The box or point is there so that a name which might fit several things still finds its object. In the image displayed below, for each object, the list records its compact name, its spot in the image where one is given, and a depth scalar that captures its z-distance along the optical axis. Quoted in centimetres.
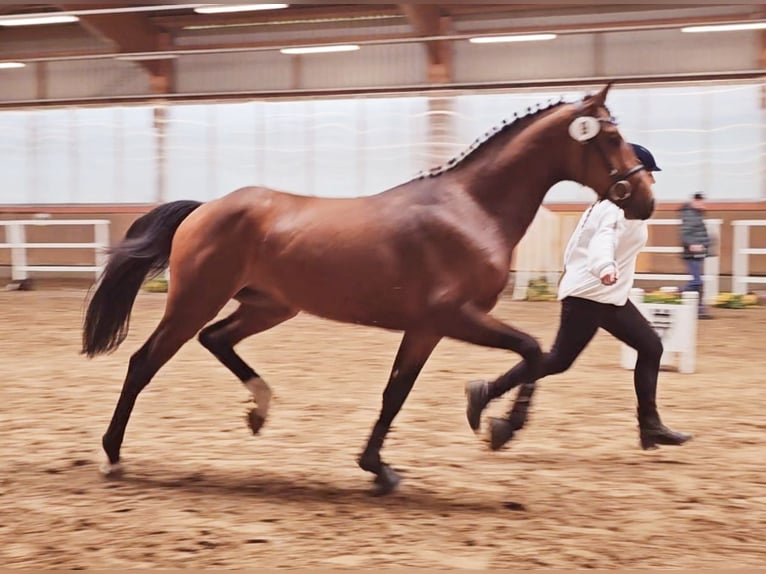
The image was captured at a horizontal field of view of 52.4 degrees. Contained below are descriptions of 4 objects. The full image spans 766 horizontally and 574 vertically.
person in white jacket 350
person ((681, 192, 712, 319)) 902
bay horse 301
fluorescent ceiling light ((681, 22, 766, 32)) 842
